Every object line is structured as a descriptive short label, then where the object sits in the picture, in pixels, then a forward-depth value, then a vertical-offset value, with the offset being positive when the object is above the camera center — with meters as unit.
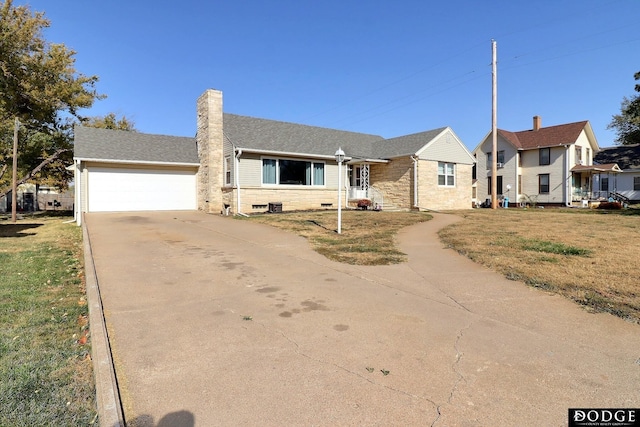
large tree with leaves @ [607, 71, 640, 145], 42.64 +10.56
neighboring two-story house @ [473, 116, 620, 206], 31.78 +3.34
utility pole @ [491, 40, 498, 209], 25.06 +7.32
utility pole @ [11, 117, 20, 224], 19.44 +1.92
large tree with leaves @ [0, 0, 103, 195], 21.47 +6.98
